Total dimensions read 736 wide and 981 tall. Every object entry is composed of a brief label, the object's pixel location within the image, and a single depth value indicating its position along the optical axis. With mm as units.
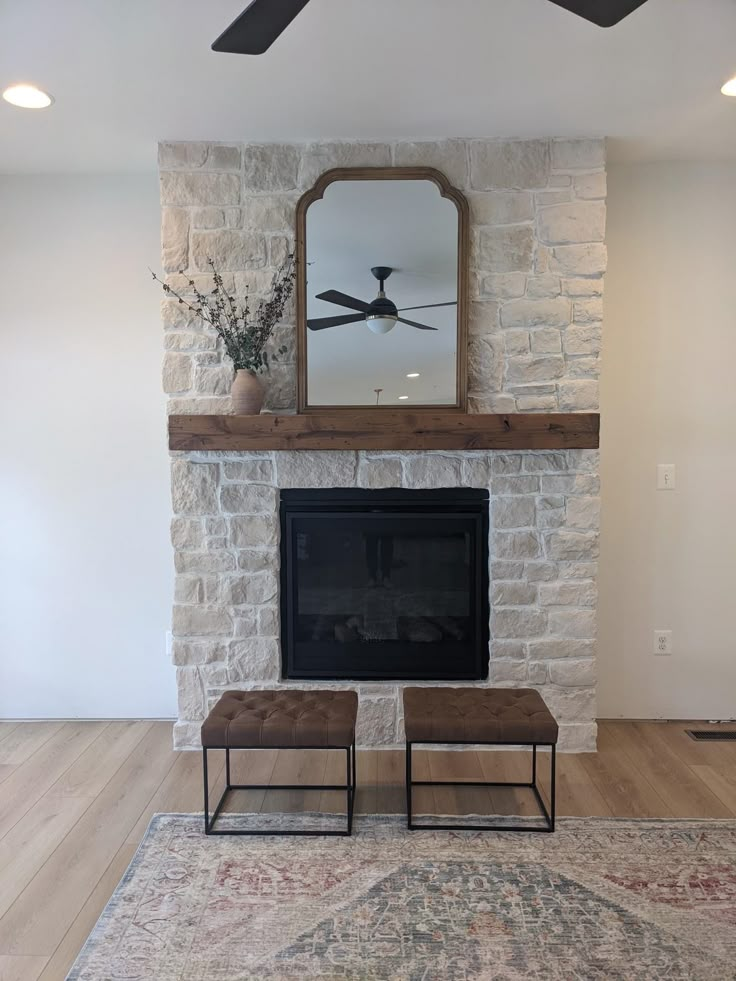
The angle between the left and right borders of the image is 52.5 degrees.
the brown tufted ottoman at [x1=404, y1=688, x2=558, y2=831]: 2562
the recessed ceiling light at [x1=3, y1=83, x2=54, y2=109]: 2602
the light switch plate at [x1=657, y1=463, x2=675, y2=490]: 3461
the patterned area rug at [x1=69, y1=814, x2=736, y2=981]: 1957
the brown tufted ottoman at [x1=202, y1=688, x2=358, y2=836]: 2537
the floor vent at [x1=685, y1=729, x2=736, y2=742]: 3348
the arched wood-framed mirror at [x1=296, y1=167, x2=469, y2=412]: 3088
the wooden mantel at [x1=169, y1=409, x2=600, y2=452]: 2986
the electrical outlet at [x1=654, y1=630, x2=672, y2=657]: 3508
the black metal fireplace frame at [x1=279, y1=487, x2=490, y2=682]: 3256
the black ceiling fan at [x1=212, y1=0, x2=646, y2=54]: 1618
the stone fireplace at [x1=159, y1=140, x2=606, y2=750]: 3098
